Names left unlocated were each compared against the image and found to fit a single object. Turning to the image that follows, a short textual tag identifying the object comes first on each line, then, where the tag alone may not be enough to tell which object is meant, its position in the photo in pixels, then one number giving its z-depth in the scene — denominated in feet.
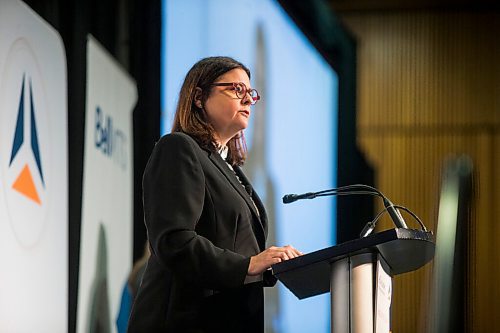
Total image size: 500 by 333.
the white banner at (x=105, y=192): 36.64
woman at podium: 26.52
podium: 26.18
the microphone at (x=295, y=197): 26.98
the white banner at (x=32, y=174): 32.10
